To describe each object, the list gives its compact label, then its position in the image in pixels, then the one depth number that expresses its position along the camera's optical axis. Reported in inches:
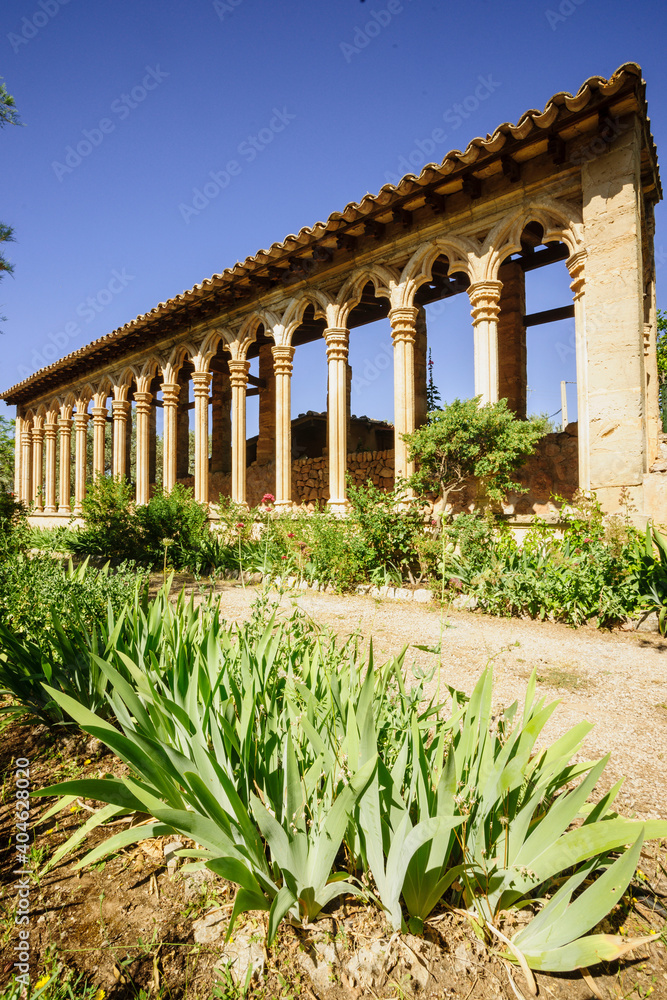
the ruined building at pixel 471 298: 207.6
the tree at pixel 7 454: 723.1
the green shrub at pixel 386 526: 235.5
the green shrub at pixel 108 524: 323.0
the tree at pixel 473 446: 233.9
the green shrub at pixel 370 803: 43.5
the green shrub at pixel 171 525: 305.4
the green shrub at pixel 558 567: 174.1
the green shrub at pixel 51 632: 86.3
